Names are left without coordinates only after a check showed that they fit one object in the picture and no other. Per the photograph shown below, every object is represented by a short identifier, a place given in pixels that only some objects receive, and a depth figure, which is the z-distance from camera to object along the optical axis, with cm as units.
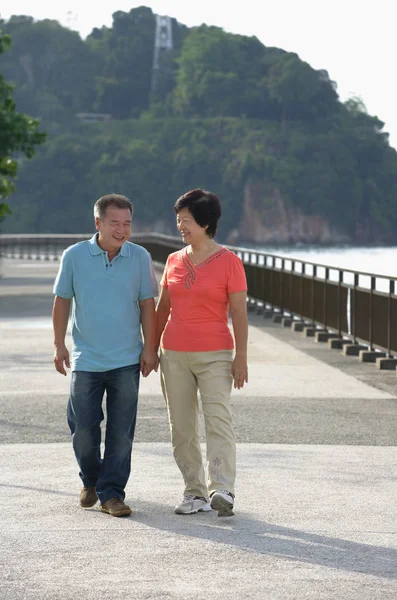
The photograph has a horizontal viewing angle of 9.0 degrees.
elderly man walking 1176
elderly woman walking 1166
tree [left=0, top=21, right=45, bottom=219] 5719
